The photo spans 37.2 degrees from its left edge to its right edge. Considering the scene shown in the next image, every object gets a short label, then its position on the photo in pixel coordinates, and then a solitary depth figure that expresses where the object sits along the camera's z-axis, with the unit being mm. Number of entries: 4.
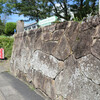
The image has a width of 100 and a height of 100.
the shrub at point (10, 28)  29359
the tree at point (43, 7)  15875
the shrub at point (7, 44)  10328
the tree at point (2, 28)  37181
